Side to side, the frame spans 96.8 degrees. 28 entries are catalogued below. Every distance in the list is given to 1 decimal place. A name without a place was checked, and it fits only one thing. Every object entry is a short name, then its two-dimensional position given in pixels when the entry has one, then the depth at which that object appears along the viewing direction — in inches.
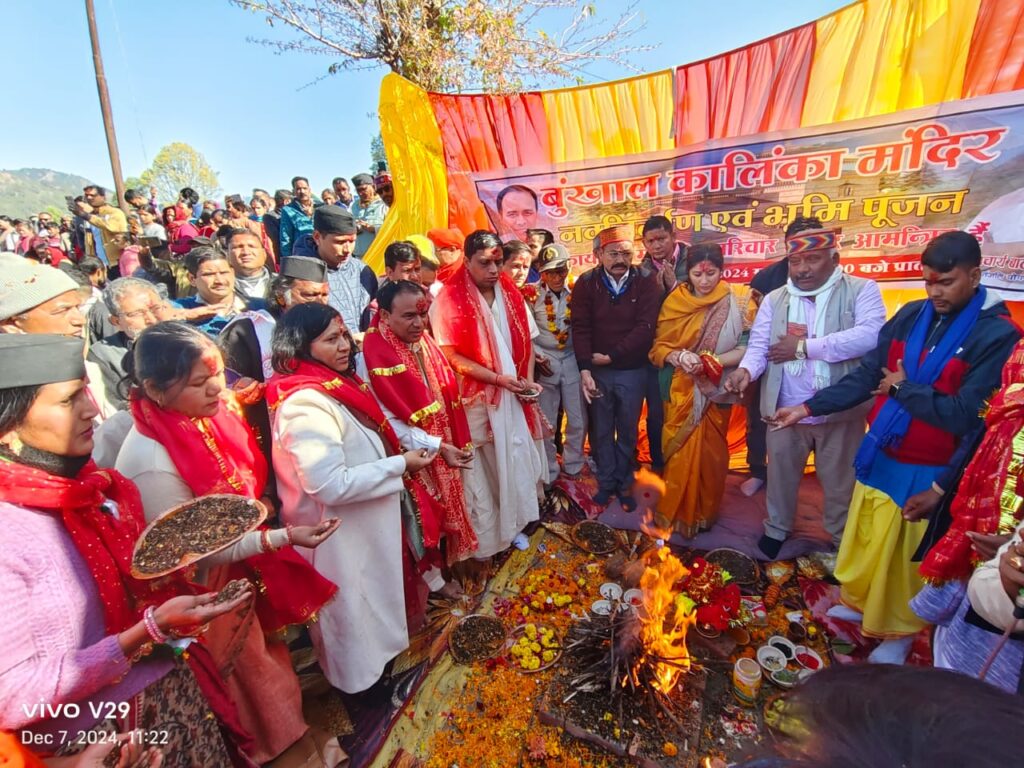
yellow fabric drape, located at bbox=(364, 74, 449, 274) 219.0
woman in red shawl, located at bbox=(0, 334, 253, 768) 47.7
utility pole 392.5
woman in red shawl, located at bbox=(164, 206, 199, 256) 286.2
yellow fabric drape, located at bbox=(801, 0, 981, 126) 135.0
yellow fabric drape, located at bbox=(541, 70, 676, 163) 183.3
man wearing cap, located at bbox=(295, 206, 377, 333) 160.2
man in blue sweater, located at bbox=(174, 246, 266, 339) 125.2
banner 135.9
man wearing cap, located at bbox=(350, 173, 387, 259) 278.8
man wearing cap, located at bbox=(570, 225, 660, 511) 163.8
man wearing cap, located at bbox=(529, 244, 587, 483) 182.7
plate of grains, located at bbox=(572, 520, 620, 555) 152.4
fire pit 89.4
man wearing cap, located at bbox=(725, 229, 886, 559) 128.3
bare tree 243.6
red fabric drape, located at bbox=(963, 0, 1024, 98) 125.6
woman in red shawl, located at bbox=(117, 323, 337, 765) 73.2
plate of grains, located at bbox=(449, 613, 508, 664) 113.0
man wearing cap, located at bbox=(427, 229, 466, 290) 186.2
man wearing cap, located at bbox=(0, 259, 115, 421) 89.1
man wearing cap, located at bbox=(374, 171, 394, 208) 258.4
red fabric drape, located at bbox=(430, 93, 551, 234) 208.1
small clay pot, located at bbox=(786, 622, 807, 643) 115.7
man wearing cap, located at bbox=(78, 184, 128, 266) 346.6
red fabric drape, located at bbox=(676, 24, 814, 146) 158.6
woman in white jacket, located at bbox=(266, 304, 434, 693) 86.6
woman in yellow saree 152.5
